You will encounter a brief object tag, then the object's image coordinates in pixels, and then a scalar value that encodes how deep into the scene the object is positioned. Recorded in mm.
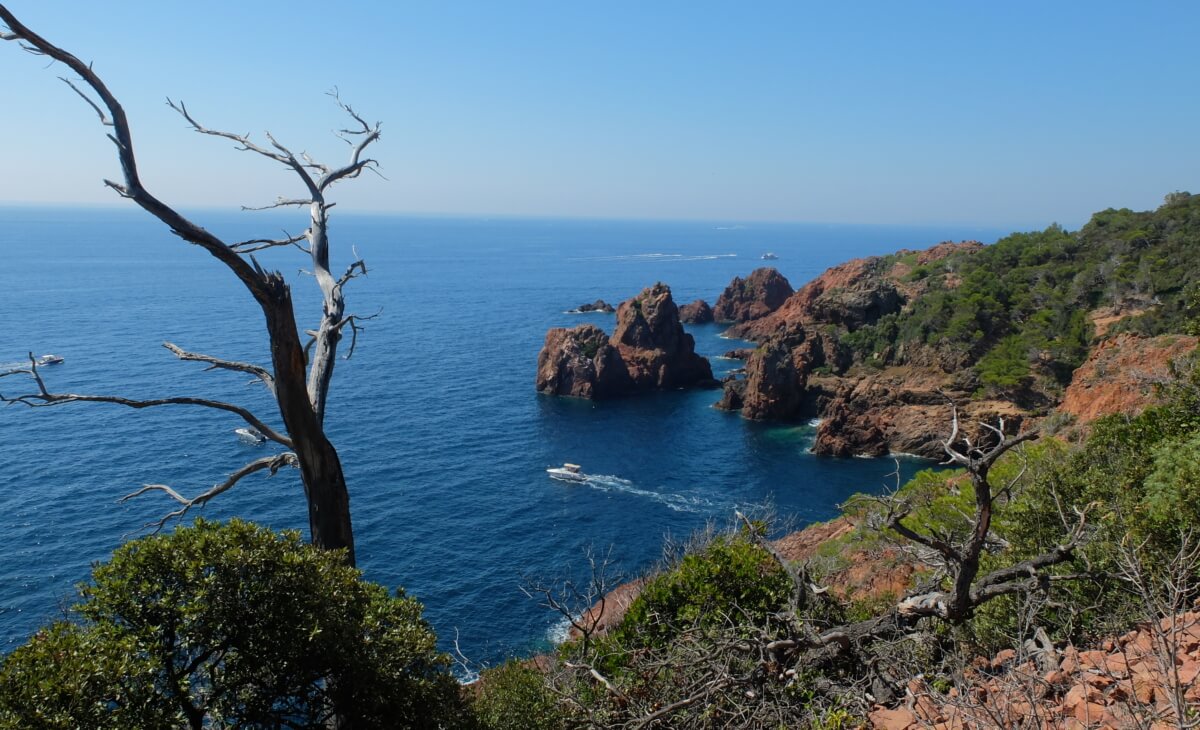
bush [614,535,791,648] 13277
